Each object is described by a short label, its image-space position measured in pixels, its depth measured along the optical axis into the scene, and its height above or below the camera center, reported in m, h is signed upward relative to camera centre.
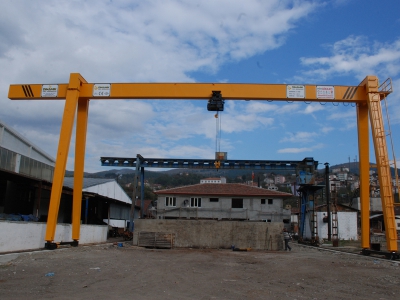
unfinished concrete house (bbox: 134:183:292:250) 20.64 -0.61
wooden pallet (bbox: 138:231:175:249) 20.33 -1.07
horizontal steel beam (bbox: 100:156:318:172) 28.45 +4.56
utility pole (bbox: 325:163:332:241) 27.53 +3.16
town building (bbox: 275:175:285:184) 165.79 +21.15
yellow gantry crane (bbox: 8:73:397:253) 15.42 +5.62
